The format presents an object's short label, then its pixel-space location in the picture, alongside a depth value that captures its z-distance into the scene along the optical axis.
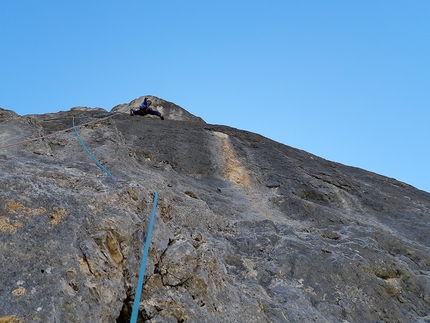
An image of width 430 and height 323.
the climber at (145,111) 16.80
